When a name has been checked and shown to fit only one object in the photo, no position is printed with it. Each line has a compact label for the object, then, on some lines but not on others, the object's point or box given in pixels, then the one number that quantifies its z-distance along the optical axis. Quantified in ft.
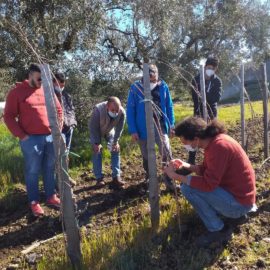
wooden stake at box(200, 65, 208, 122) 11.99
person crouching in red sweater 7.90
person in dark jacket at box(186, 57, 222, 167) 14.43
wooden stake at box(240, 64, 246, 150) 14.46
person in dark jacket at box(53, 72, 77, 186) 12.78
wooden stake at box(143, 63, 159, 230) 8.58
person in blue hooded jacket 11.86
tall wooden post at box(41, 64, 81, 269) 7.14
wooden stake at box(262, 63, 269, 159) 14.23
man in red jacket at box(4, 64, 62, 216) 10.27
